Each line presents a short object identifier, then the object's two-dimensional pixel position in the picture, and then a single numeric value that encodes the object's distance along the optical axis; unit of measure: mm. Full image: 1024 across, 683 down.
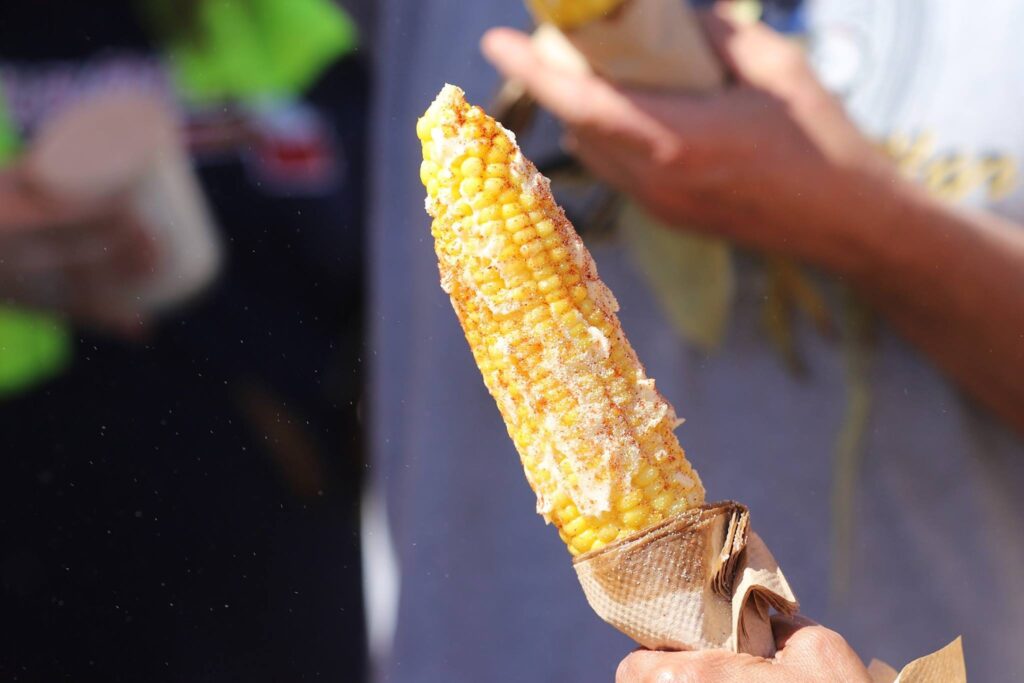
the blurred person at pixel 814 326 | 1441
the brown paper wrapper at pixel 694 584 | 1199
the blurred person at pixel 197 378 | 1350
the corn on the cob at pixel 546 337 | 1201
